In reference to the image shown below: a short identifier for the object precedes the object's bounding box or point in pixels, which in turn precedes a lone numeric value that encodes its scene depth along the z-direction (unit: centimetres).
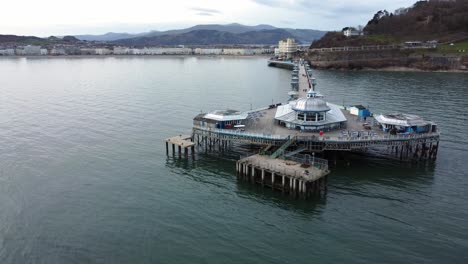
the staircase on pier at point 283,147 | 5661
